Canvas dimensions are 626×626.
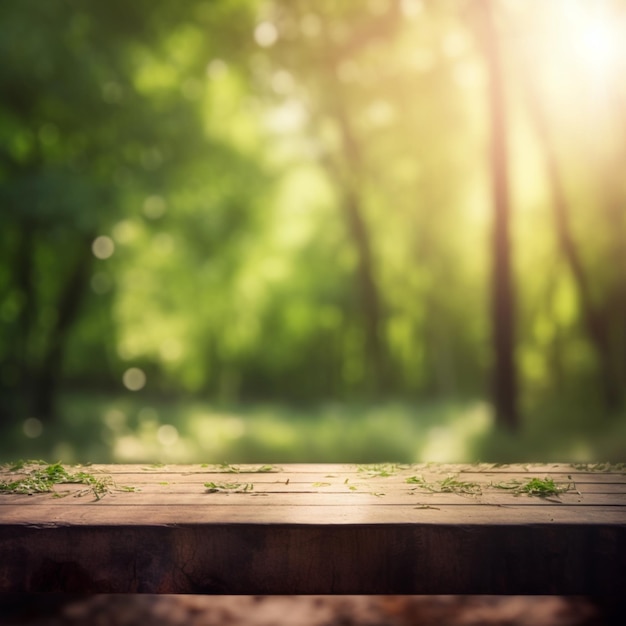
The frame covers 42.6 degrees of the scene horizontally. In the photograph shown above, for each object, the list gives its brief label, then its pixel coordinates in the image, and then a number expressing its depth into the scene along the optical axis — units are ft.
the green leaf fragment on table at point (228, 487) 10.87
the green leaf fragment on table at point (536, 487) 10.79
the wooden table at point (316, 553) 8.89
